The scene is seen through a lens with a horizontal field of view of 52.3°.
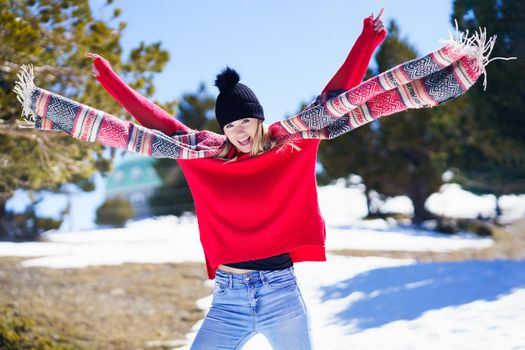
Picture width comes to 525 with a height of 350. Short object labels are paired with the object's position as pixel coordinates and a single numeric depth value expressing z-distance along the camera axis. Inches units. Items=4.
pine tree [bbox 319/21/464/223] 928.9
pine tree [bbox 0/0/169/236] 236.8
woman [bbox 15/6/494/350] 99.9
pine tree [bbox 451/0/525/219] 502.0
